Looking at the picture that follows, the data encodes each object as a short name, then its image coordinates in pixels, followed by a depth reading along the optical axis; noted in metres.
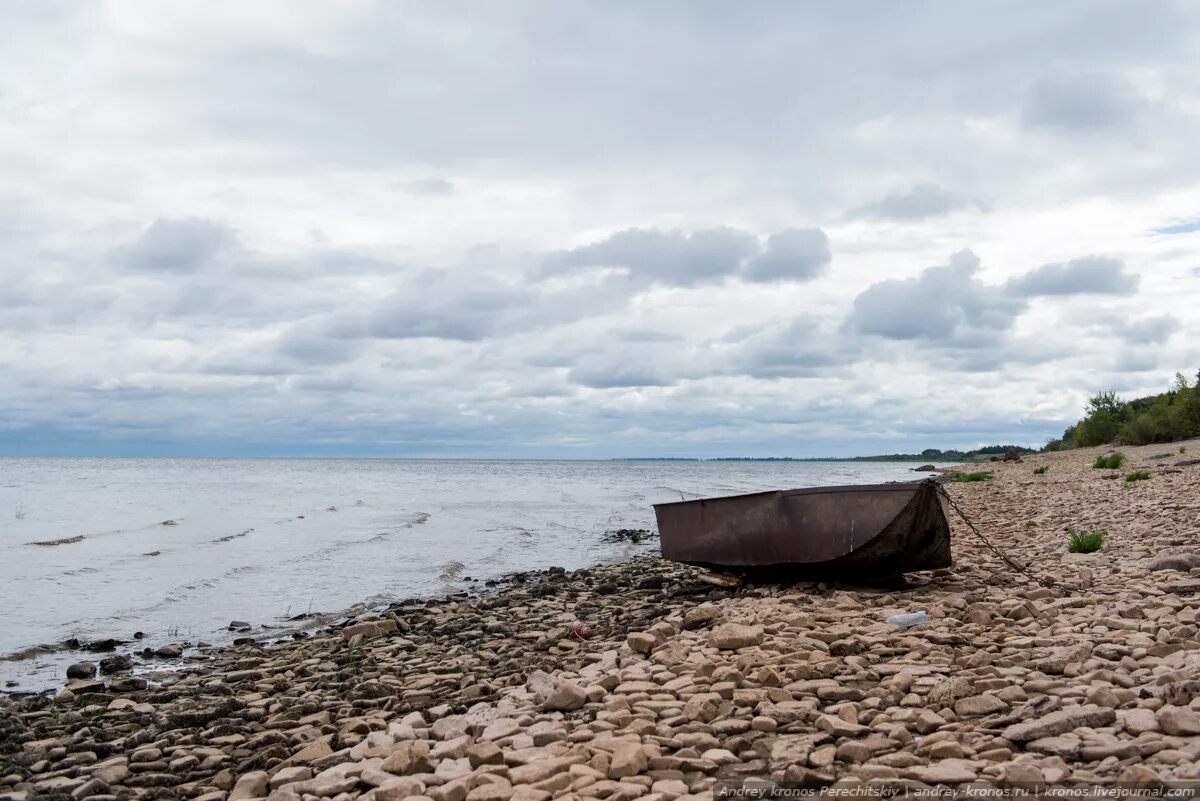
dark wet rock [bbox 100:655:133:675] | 9.84
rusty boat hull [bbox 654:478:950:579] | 10.29
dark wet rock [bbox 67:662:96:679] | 9.56
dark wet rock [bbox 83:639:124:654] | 11.11
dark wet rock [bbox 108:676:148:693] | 8.89
